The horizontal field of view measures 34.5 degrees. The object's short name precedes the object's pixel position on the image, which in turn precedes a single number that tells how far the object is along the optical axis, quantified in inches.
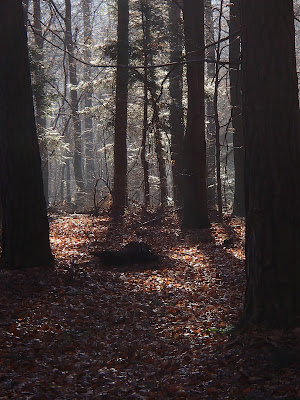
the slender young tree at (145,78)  701.9
